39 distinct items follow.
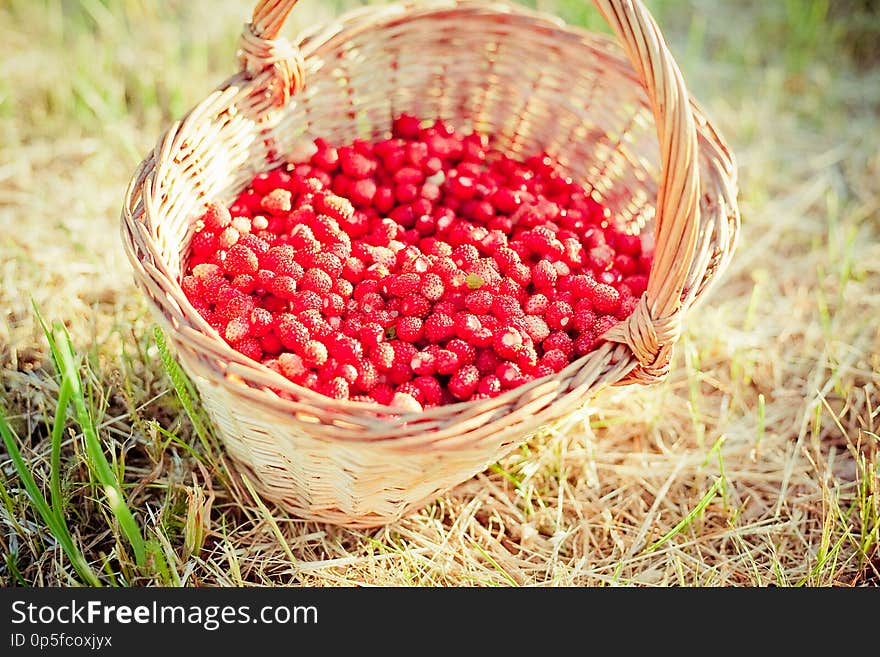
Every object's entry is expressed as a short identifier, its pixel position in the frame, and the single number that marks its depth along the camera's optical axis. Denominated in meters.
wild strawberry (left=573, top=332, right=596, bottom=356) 0.79
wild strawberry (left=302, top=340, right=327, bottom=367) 0.77
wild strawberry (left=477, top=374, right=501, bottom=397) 0.77
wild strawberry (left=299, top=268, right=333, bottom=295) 0.80
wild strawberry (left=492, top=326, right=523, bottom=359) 0.78
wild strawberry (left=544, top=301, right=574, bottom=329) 0.80
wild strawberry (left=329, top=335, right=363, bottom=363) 0.77
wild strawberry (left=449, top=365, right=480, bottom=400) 0.77
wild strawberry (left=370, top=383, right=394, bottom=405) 0.77
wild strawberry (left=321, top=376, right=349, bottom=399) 0.76
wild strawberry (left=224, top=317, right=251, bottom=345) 0.78
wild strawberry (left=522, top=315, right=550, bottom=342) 0.79
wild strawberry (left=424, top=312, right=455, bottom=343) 0.79
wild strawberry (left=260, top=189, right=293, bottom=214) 0.84
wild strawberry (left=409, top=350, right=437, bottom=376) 0.78
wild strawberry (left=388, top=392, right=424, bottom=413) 0.75
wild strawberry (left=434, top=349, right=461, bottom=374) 0.78
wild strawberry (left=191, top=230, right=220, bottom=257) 0.81
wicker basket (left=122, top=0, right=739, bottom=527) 0.72
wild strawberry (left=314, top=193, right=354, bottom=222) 0.84
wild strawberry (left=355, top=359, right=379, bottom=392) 0.77
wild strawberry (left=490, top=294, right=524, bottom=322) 0.80
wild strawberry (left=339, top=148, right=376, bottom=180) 0.86
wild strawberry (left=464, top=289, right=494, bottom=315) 0.80
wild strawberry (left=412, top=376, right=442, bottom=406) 0.77
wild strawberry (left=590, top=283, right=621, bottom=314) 0.81
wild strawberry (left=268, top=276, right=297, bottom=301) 0.79
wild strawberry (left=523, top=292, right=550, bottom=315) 0.81
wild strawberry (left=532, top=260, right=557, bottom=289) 0.82
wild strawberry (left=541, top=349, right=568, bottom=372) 0.78
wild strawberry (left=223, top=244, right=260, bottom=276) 0.80
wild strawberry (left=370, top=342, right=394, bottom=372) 0.78
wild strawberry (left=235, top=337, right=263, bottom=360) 0.77
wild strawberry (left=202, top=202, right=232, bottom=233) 0.82
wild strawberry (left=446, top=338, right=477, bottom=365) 0.78
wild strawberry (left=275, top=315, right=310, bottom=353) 0.77
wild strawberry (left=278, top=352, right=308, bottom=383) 0.77
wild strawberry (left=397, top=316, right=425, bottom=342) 0.79
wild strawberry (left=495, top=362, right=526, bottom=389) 0.77
